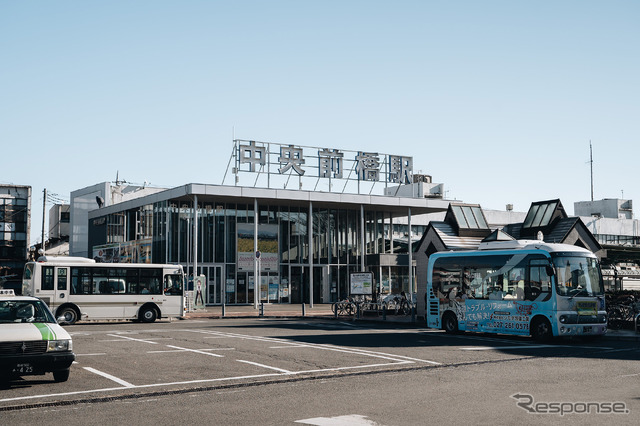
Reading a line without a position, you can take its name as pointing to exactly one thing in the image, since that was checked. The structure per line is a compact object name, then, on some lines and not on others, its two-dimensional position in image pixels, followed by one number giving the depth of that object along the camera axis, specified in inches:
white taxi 451.5
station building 1768.0
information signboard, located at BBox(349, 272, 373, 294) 1445.6
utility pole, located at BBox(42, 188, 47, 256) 2085.4
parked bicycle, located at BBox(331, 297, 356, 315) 1391.4
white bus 1158.3
